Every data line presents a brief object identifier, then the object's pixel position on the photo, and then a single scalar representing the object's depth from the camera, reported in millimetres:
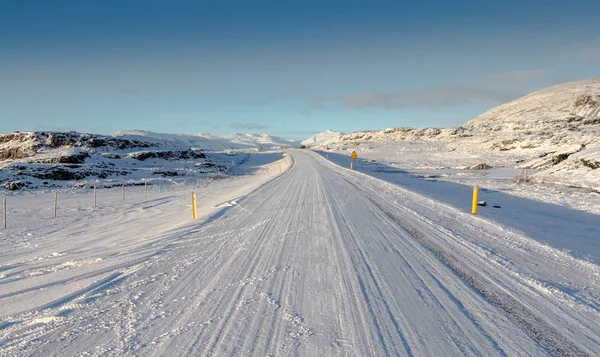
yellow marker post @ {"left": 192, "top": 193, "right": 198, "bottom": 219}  12750
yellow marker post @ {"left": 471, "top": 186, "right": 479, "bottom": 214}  12508
